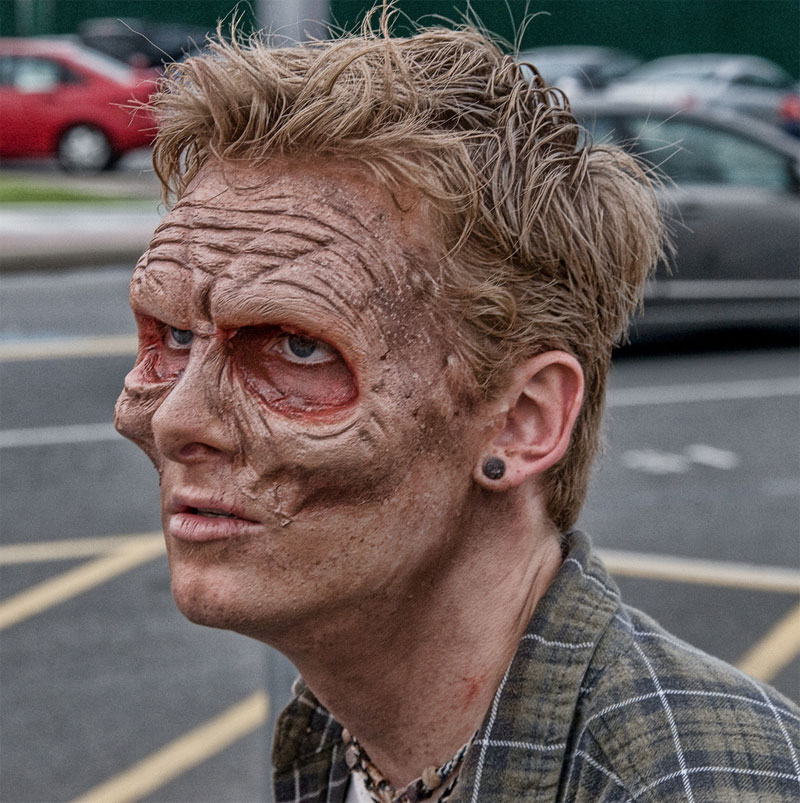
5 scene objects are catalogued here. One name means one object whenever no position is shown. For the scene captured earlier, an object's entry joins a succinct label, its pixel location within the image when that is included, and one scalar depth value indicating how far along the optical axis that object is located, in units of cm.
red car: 1981
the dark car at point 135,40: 2333
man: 175
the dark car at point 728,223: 1023
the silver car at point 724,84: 2517
